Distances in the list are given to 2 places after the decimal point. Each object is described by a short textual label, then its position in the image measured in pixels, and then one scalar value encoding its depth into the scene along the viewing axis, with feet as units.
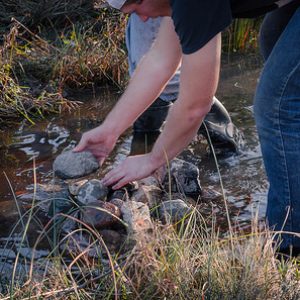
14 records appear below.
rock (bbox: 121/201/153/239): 9.95
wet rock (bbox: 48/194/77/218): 11.75
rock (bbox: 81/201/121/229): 11.09
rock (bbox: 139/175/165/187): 12.44
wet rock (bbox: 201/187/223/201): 12.70
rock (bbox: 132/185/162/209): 11.93
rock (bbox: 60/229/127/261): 10.53
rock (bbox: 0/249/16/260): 10.52
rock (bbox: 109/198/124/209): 11.47
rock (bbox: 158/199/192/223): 11.20
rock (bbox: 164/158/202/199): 12.62
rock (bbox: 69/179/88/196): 12.08
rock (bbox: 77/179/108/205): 11.68
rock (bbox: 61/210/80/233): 11.32
